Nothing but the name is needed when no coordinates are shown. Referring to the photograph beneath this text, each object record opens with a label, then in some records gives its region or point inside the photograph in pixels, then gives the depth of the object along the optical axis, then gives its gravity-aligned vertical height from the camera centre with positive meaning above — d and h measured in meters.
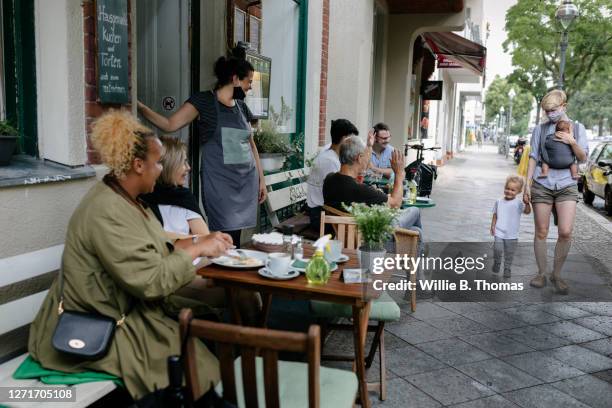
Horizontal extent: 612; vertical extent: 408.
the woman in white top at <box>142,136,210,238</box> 3.31 -0.46
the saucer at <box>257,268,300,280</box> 2.88 -0.75
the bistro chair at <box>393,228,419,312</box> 4.32 -0.86
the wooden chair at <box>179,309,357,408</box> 1.77 -0.72
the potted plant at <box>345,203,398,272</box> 3.15 -0.56
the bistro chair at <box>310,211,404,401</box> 3.46 -1.15
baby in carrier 5.45 -0.23
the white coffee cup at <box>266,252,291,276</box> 2.89 -0.70
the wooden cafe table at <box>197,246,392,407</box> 2.73 -0.79
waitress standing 4.16 -0.18
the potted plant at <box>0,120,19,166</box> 2.91 -0.12
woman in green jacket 2.36 -0.62
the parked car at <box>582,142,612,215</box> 12.30 -1.01
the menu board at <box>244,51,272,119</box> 5.75 +0.37
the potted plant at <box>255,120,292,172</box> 6.04 -0.24
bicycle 10.27 -0.86
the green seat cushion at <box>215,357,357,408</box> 2.28 -1.07
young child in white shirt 5.82 -0.90
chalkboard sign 3.25 +0.41
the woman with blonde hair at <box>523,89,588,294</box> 5.46 -0.55
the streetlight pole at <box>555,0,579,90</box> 14.70 +2.99
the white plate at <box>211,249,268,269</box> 3.05 -0.74
